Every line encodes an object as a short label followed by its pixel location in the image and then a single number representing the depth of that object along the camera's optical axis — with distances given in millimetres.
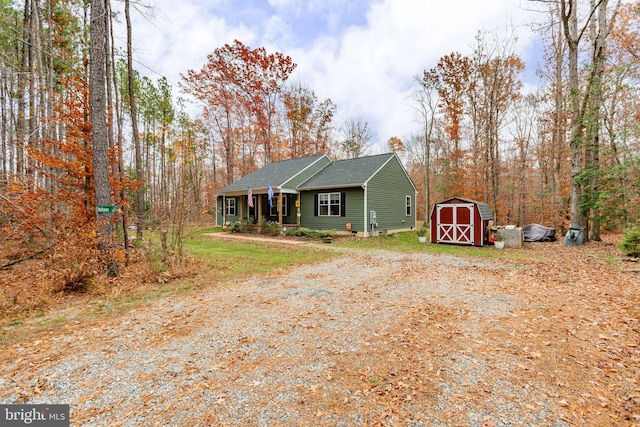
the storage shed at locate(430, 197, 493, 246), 12203
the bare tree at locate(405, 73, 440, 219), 21141
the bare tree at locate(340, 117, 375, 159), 30531
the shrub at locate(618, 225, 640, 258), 7770
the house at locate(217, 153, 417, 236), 15070
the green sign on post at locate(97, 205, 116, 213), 6031
